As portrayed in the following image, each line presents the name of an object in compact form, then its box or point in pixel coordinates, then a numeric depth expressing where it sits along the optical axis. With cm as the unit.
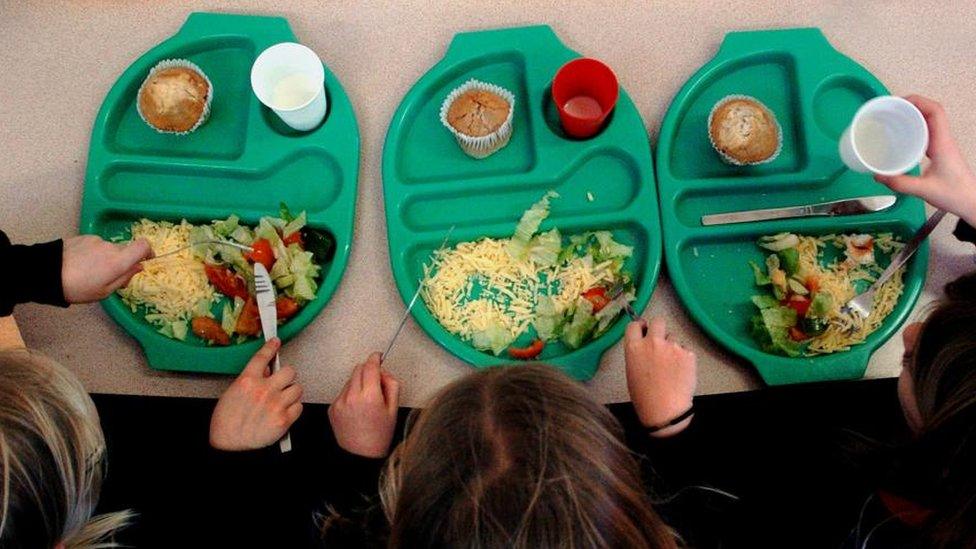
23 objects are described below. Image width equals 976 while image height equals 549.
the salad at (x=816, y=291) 122
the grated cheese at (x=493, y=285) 125
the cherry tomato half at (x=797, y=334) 123
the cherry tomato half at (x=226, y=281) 125
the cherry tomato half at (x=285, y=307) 124
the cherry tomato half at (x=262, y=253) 123
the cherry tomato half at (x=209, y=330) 124
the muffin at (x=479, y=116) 127
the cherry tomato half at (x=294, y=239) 127
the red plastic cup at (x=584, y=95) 126
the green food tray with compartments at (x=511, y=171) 128
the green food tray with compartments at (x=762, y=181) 123
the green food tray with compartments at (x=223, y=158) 130
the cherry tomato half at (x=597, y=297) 125
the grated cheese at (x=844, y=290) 123
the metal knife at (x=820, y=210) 125
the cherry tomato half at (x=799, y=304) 123
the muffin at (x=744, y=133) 126
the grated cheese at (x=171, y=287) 125
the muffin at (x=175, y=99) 129
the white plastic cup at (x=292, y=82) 127
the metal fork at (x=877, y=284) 122
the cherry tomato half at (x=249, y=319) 124
